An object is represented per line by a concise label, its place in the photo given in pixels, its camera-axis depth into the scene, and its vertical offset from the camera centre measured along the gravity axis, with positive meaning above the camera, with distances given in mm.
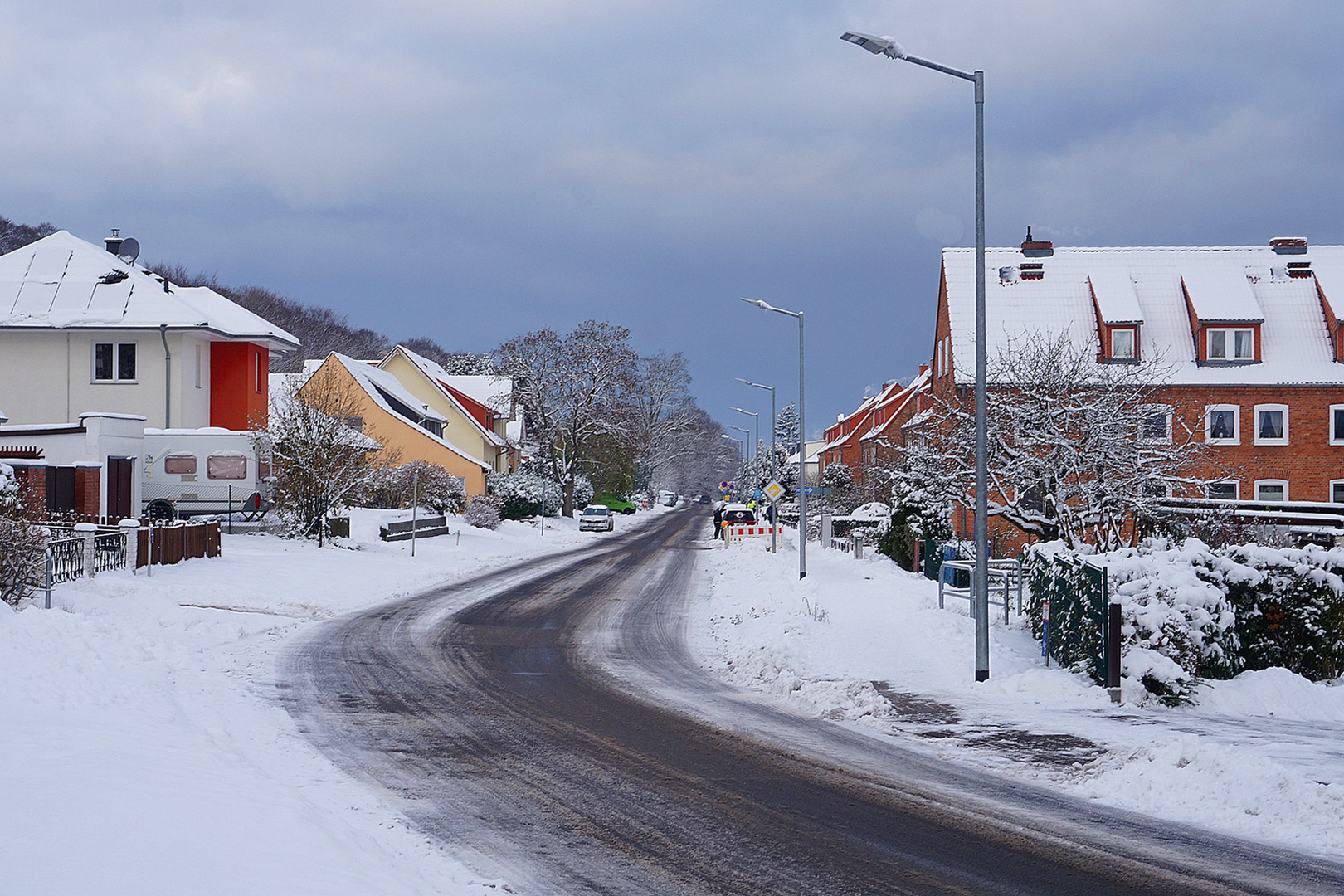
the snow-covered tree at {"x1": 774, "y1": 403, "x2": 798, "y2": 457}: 162250 +8095
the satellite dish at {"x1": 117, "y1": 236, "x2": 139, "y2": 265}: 43719 +8918
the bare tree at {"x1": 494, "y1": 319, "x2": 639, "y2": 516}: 68000 +6065
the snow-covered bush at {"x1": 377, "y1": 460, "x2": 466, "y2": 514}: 47656 -285
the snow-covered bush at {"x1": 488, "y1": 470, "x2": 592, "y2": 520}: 63875 -582
